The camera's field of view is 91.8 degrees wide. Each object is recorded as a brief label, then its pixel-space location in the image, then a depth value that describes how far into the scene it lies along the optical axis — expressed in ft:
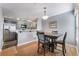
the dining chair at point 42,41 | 7.29
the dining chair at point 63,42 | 7.13
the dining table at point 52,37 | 7.18
